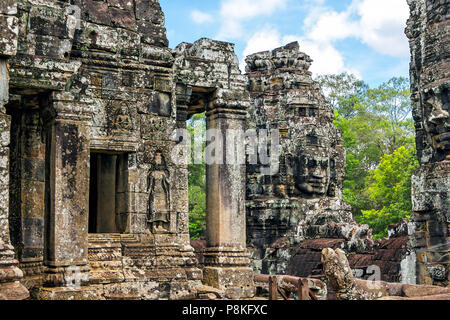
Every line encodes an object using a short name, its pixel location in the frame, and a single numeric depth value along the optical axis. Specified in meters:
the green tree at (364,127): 32.44
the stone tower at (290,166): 16.95
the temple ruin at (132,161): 7.72
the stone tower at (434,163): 11.38
